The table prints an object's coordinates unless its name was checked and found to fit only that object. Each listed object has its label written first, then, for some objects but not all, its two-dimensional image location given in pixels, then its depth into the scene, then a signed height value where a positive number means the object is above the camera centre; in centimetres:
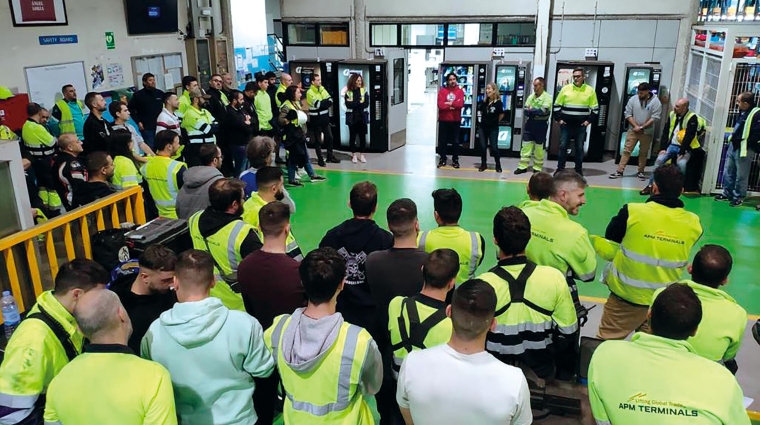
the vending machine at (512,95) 1088 -77
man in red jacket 1033 -111
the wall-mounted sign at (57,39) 857 +25
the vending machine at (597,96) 1062 -78
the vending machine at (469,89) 1102 -68
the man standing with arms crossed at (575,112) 959 -97
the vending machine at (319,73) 1167 -37
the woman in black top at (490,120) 994 -113
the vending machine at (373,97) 1146 -84
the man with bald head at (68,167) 538 -105
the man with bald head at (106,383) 219 -123
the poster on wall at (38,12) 809 +62
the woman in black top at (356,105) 1080 -94
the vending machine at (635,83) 1047 -55
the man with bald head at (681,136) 845 -122
